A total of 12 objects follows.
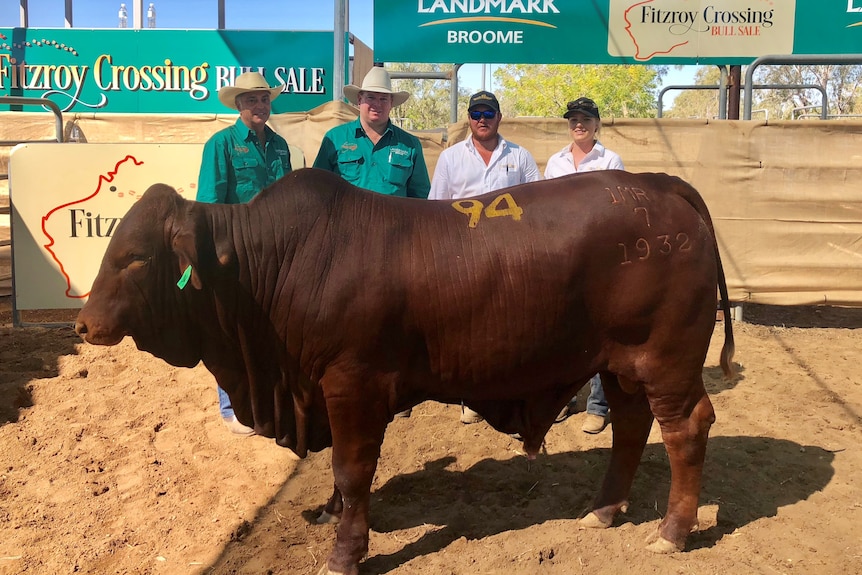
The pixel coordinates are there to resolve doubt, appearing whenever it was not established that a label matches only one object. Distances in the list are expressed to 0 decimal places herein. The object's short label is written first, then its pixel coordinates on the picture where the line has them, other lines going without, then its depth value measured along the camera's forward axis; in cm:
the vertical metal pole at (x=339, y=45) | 779
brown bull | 311
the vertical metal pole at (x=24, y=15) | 1446
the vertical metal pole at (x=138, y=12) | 1444
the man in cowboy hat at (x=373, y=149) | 461
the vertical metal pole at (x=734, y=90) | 877
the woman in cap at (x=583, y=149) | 477
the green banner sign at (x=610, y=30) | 832
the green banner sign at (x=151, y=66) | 1099
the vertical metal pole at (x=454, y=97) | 795
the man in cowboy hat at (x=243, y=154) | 449
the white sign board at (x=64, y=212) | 708
